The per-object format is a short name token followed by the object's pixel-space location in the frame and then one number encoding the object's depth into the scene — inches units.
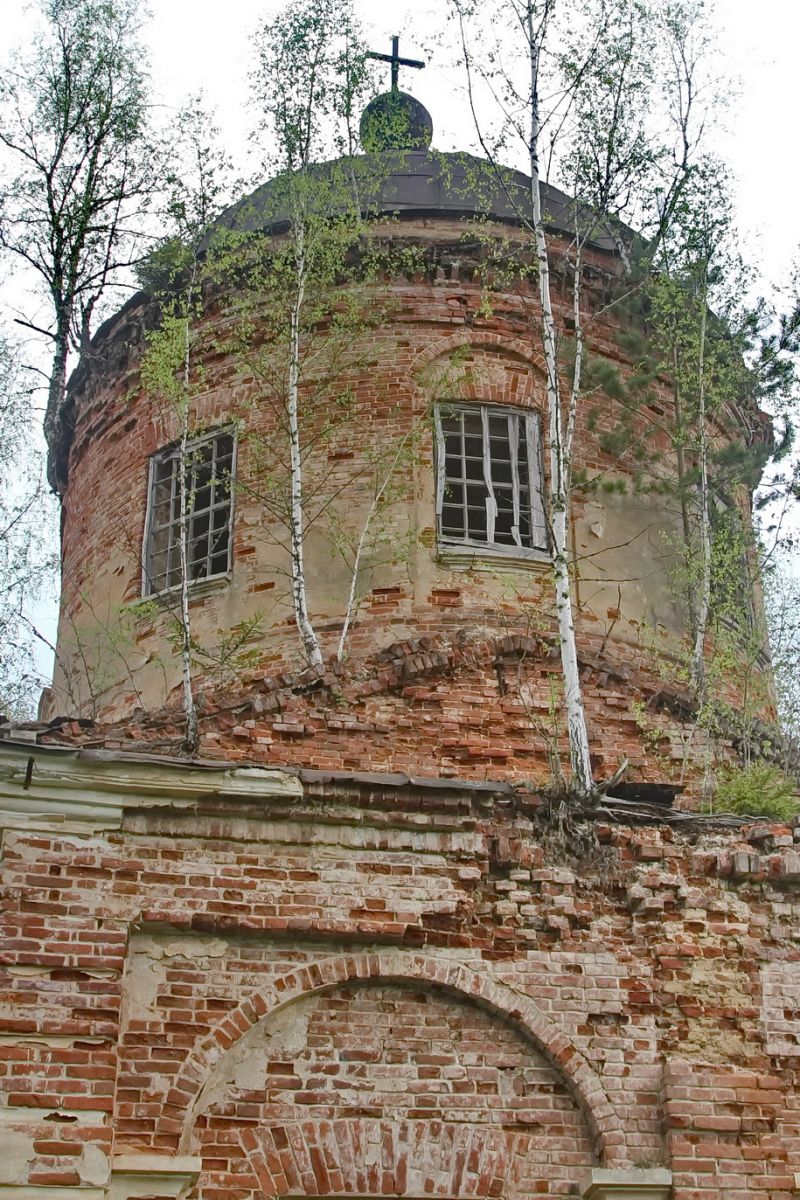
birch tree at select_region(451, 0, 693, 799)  454.9
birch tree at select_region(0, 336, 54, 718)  606.2
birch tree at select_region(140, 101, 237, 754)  478.9
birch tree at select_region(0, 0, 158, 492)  658.2
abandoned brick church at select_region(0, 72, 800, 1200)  298.5
